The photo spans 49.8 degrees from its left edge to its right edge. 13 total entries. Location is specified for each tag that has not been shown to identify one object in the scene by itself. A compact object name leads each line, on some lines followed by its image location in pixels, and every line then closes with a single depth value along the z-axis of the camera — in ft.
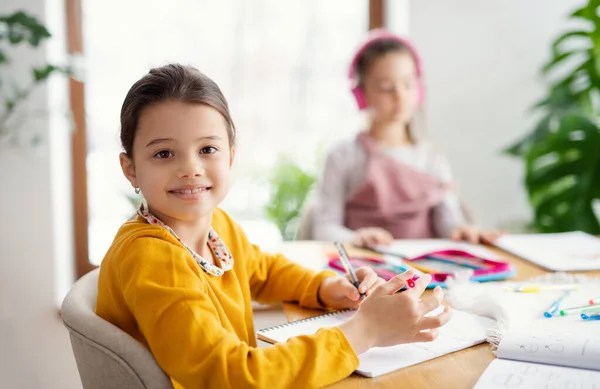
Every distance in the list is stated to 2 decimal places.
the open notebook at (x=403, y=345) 2.71
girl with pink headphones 6.61
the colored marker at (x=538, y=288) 3.76
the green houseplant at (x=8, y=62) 7.51
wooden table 2.52
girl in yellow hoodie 2.49
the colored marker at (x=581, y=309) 3.24
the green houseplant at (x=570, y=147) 7.30
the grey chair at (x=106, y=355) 2.57
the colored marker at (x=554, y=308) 3.25
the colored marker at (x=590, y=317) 3.16
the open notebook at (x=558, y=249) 4.42
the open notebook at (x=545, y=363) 2.46
